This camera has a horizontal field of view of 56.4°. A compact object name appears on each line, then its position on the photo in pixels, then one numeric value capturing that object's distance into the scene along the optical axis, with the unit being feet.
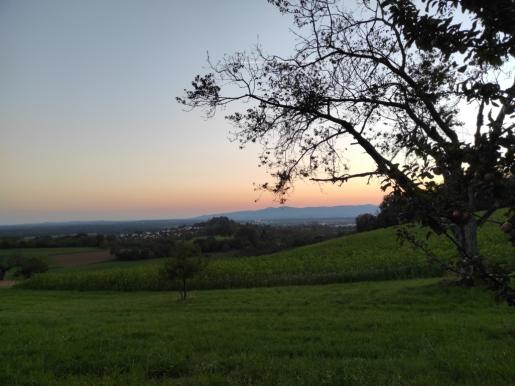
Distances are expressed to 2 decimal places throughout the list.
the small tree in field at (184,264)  78.12
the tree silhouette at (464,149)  8.29
